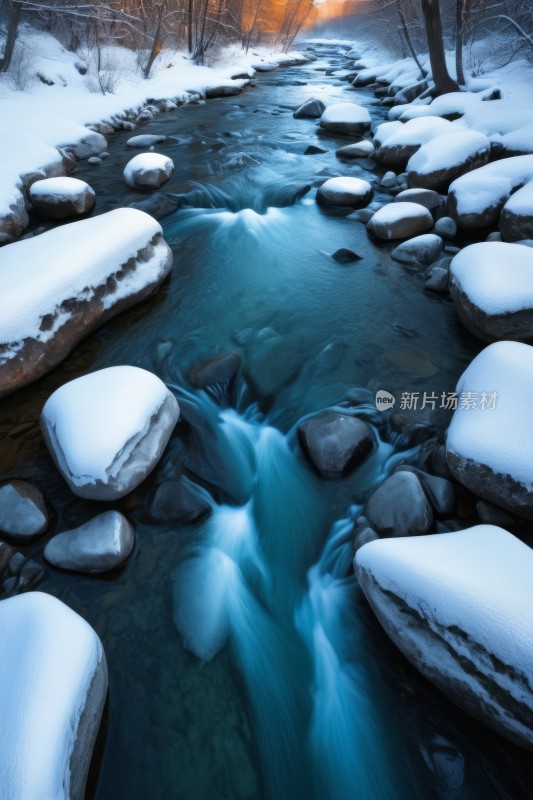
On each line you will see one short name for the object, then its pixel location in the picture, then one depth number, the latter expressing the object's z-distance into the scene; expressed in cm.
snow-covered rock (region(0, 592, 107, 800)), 137
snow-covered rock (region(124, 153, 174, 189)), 636
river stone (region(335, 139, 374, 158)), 774
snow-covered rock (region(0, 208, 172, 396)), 318
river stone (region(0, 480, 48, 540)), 234
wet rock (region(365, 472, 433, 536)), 227
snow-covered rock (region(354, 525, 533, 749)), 157
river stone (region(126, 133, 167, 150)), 828
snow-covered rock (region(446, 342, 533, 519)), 220
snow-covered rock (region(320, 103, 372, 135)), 893
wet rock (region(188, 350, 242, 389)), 351
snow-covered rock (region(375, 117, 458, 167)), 686
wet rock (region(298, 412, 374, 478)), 278
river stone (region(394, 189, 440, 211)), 548
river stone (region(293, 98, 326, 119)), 1013
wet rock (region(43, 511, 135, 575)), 223
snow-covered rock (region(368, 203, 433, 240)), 501
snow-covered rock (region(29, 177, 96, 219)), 529
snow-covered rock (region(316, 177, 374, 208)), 597
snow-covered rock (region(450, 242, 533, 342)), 326
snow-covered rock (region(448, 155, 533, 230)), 473
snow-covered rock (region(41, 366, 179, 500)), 237
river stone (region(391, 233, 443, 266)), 473
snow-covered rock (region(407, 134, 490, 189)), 573
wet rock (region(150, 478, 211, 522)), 255
